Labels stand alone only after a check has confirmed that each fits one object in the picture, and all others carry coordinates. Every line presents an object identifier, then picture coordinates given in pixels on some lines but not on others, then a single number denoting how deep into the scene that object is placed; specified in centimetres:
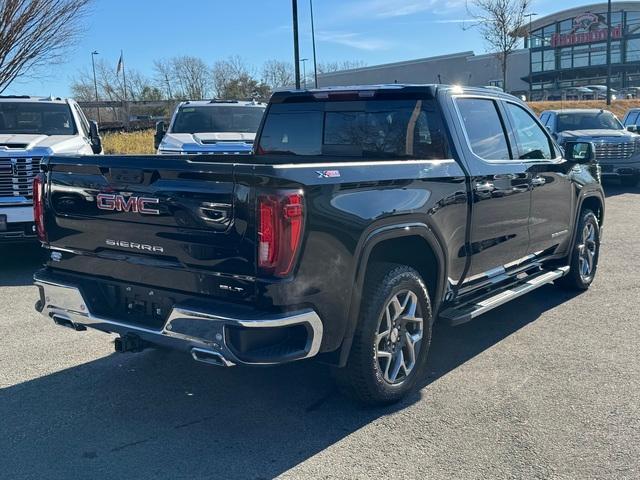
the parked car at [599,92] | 5478
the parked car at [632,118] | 1969
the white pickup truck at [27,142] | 785
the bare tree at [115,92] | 4625
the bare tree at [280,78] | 6169
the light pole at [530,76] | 7198
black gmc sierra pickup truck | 333
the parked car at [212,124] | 1116
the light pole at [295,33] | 1520
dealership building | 6525
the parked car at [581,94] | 5578
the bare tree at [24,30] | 1588
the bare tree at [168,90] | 4925
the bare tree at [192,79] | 4906
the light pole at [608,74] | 3108
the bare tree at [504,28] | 2908
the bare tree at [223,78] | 4831
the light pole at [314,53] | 3228
